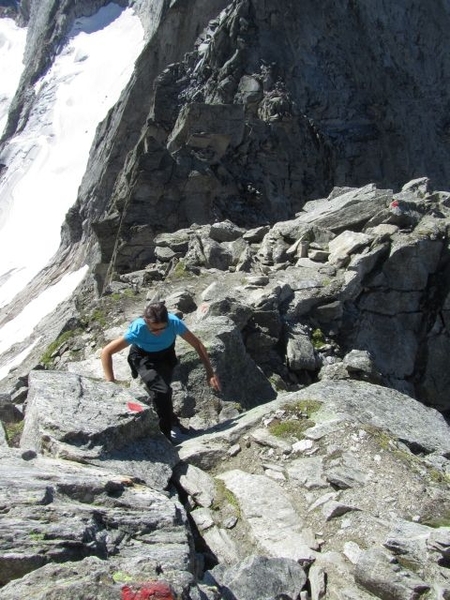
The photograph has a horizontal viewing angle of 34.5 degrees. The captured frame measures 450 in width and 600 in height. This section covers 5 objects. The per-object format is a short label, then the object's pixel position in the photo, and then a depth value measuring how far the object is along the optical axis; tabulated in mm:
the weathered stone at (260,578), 5988
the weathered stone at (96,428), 7434
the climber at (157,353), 9234
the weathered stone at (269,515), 6953
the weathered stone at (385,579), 5992
